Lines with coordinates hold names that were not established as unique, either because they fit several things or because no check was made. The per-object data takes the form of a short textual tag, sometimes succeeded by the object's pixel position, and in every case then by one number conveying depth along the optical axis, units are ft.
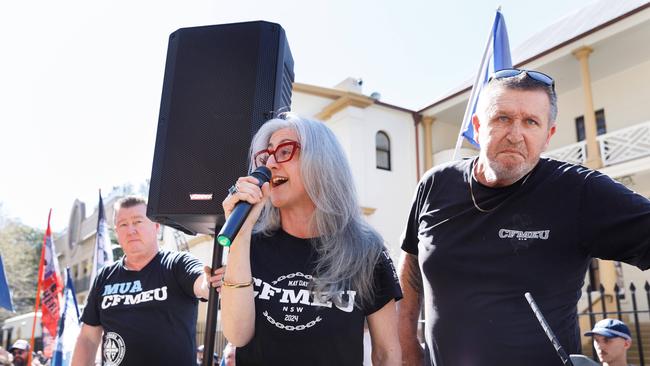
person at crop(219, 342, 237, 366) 7.78
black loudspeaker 8.43
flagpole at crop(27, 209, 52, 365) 30.73
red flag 30.73
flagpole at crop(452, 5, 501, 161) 20.64
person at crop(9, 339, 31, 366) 33.78
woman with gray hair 6.91
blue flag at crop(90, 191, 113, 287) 29.32
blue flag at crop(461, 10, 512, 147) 22.12
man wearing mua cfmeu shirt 11.55
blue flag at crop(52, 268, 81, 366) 25.46
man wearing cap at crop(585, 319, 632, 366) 17.60
